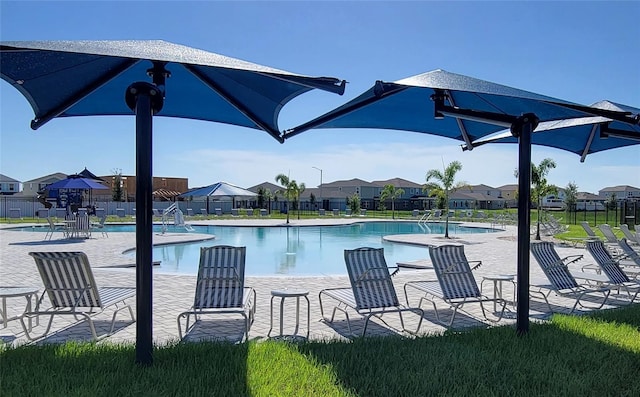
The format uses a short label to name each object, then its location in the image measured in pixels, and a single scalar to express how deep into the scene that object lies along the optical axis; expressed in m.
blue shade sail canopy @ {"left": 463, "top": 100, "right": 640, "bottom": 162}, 6.44
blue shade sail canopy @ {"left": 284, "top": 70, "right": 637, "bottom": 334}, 4.53
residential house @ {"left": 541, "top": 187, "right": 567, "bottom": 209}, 83.47
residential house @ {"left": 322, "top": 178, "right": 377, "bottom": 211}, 69.19
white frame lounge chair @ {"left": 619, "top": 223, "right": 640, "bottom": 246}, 12.25
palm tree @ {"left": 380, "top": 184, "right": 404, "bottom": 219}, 46.94
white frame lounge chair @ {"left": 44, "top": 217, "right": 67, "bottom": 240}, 16.54
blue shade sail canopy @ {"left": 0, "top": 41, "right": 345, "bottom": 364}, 3.59
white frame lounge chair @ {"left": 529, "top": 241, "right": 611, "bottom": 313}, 6.82
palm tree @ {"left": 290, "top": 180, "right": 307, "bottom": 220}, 38.06
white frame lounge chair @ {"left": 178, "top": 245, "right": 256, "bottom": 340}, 5.20
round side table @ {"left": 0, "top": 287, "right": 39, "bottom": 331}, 5.24
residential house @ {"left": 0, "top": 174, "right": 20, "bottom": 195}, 62.31
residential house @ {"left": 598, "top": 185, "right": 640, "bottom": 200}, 80.28
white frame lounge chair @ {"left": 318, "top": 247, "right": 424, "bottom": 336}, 5.48
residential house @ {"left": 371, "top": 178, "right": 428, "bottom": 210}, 65.56
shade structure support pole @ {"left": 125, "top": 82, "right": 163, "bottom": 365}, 3.77
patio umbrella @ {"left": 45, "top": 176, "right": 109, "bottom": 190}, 22.38
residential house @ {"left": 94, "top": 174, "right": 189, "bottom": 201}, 45.28
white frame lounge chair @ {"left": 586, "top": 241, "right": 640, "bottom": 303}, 7.41
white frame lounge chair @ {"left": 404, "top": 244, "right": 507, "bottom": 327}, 6.06
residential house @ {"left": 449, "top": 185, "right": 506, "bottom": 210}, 78.19
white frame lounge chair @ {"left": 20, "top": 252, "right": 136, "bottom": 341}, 5.01
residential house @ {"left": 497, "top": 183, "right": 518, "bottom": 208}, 85.50
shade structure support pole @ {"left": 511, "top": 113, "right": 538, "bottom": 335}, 4.93
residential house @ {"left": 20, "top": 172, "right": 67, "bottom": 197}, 62.09
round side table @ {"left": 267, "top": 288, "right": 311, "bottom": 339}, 5.30
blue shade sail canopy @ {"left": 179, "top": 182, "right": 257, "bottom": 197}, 28.12
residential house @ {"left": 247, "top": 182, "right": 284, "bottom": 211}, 54.59
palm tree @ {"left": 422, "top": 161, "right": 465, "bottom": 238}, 21.03
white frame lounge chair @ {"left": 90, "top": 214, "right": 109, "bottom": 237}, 18.20
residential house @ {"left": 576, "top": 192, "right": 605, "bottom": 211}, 78.88
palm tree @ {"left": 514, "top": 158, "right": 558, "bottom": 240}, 19.80
